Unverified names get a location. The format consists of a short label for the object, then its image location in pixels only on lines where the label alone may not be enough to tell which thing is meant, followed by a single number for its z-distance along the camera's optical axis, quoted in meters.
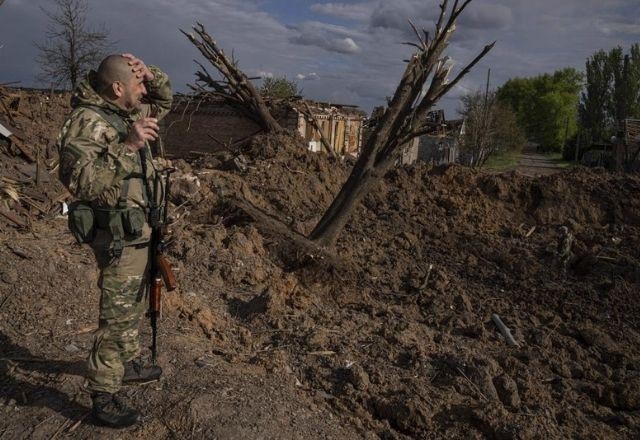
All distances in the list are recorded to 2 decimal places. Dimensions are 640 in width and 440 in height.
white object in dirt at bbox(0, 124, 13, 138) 8.16
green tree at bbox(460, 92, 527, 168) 27.08
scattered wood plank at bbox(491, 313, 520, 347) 5.56
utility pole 26.56
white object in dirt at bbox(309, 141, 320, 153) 12.51
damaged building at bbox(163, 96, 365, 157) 12.19
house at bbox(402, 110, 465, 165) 29.81
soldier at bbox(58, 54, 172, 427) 2.85
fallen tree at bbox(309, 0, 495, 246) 6.65
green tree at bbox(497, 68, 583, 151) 62.19
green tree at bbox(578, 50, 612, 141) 55.69
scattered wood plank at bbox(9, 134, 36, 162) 8.19
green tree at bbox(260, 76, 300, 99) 13.62
